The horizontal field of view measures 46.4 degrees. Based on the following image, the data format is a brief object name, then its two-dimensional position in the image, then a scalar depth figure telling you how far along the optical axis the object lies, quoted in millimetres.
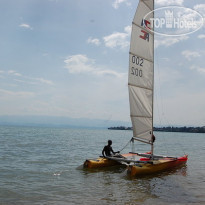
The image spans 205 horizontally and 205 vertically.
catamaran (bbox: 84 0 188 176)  13133
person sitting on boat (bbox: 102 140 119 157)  13797
